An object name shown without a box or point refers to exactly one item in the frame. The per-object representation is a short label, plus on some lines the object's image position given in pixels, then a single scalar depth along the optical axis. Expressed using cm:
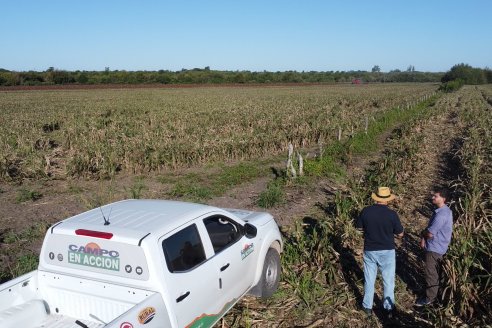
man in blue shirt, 618
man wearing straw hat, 589
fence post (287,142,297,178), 1407
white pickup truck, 444
